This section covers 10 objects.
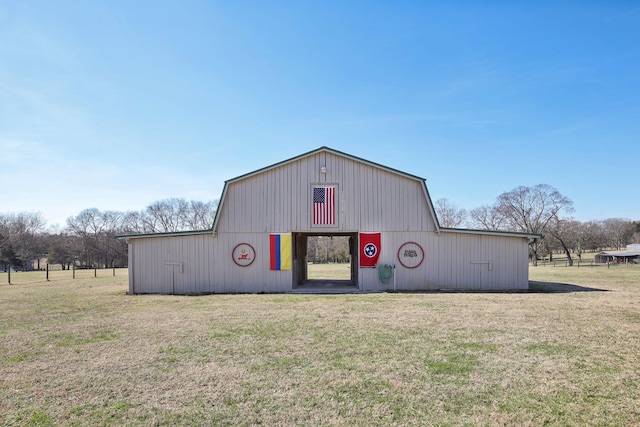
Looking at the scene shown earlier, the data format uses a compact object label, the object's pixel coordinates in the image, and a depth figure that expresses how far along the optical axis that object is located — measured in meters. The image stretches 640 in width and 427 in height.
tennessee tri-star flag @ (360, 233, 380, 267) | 16.19
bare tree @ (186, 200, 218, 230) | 68.62
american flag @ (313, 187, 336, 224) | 16.20
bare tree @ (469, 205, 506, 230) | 57.97
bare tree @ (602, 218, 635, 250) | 72.00
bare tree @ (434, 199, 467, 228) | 63.03
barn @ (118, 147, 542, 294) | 16.12
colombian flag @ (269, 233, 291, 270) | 16.17
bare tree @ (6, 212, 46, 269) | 55.28
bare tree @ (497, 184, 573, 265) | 52.56
